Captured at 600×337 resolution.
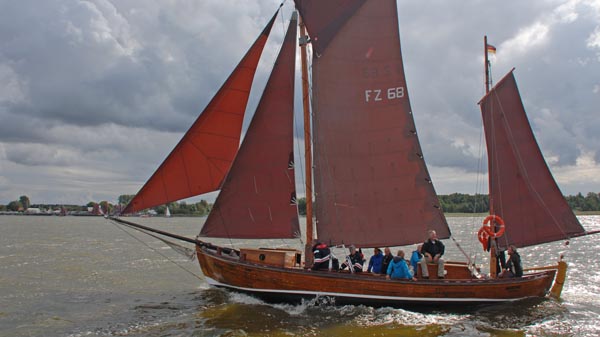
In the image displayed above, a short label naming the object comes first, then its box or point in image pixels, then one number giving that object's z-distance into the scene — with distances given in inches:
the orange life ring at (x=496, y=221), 711.1
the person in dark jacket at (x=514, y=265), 714.2
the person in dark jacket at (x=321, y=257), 668.7
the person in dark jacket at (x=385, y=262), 694.5
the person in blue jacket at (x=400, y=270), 660.7
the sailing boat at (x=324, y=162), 699.4
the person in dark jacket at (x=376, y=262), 698.2
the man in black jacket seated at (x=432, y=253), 674.2
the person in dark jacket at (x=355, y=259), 687.1
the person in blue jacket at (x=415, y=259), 684.7
